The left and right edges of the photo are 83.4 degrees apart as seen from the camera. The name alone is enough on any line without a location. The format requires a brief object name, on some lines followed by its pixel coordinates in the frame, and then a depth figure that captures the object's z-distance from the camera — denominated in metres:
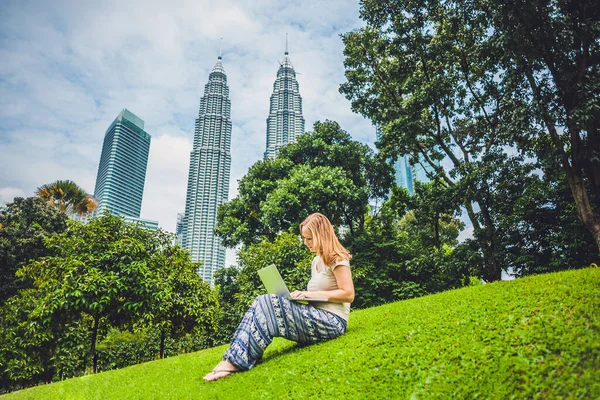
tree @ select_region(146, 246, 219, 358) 11.60
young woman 3.93
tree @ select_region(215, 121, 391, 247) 16.23
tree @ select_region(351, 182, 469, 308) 14.47
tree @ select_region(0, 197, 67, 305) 17.75
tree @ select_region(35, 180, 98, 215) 22.43
